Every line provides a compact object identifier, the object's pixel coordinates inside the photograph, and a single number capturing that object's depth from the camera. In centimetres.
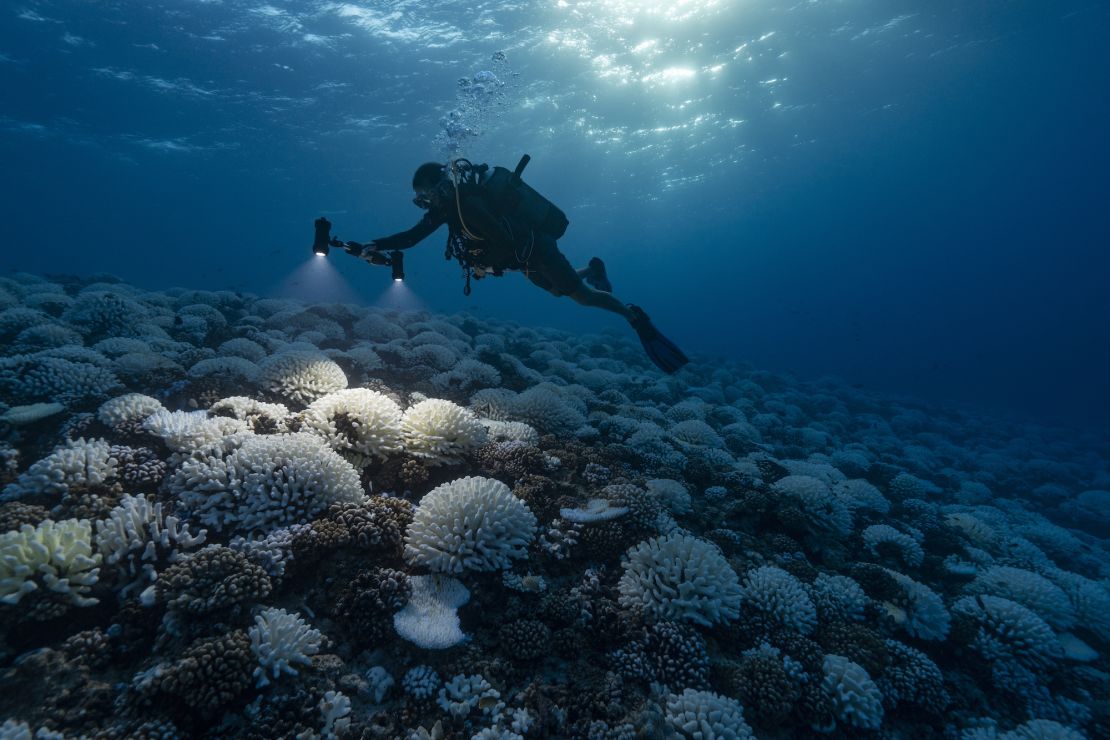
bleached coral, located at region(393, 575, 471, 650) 324
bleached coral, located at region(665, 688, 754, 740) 303
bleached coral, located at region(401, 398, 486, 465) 509
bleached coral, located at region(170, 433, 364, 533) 374
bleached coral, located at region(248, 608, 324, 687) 276
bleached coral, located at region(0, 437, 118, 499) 375
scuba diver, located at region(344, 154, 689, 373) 706
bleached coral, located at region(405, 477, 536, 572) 377
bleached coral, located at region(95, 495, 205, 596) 316
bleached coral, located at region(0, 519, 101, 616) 279
